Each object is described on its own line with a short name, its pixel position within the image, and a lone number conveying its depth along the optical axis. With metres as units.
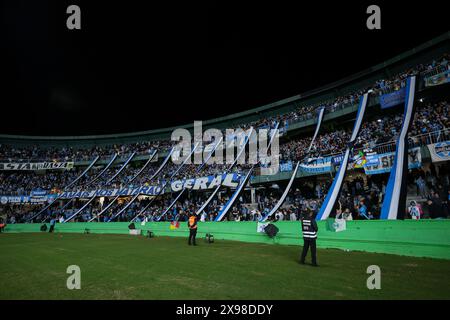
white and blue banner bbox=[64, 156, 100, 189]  45.20
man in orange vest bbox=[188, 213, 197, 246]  14.22
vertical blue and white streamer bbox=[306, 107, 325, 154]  29.20
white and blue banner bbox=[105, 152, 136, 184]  44.17
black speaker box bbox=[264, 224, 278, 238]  14.97
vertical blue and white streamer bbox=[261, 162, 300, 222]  22.88
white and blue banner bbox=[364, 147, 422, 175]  17.01
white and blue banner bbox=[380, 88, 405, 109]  22.83
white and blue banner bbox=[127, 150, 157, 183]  42.00
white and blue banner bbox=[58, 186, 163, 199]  35.84
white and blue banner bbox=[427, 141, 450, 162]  15.84
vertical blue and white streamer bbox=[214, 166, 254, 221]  26.37
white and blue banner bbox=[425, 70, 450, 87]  20.51
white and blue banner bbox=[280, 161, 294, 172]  26.05
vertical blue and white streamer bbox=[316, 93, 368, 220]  18.11
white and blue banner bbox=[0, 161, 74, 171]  46.50
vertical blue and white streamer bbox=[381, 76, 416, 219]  14.26
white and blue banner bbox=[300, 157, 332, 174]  22.39
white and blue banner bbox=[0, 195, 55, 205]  40.91
